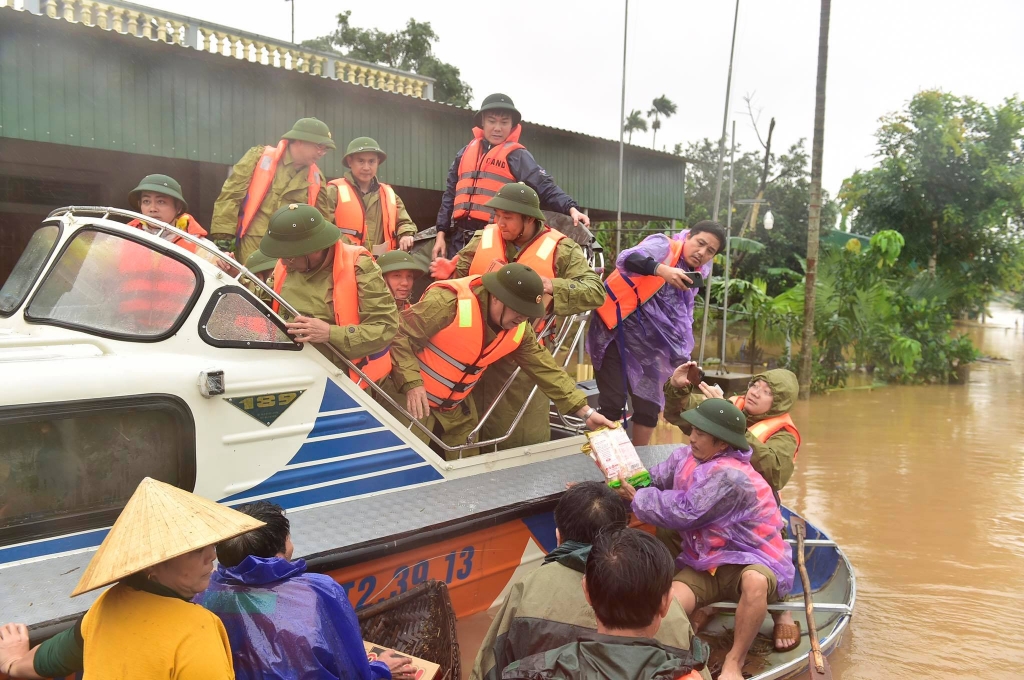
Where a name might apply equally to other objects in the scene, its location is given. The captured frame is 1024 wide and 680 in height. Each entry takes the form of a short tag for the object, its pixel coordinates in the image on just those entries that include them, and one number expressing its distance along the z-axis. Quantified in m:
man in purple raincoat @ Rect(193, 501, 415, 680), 2.00
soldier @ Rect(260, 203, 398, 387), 3.57
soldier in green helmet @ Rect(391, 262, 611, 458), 3.88
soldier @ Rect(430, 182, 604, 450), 4.48
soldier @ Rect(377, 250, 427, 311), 4.66
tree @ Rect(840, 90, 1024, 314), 17.42
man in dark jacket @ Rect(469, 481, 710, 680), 2.11
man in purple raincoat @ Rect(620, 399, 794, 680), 3.47
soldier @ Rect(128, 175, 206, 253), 4.48
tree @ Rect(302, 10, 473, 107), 30.23
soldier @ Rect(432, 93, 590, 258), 5.45
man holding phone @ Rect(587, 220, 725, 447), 5.12
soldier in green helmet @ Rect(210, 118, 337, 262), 4.78
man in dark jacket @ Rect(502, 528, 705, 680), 1.78
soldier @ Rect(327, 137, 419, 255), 5.31
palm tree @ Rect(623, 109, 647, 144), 53.44
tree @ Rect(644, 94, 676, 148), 55.95
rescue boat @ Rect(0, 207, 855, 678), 2.70
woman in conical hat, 1.63
